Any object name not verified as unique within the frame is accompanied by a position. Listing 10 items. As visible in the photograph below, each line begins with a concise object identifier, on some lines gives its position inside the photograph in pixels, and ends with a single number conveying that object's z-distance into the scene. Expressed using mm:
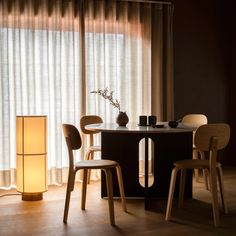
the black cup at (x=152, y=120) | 4047
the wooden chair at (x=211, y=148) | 3225
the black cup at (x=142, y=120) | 4066
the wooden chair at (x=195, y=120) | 4809
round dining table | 4078
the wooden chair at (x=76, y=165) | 3328
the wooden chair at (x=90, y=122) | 4730
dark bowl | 3820
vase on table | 4008
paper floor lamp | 4074
